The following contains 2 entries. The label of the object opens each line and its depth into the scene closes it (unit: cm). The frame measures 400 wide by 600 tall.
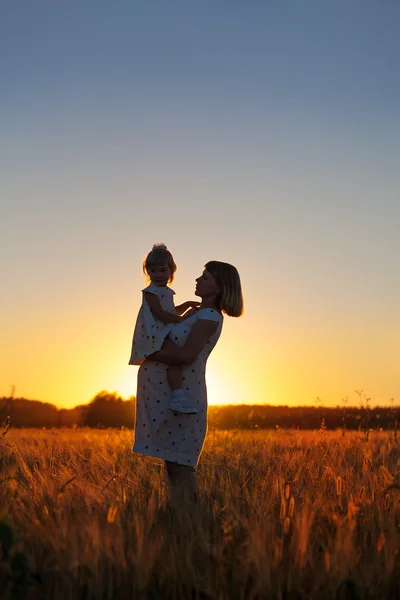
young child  553
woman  553
